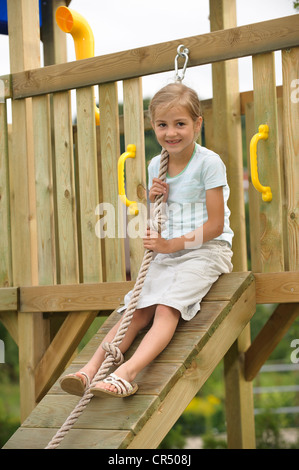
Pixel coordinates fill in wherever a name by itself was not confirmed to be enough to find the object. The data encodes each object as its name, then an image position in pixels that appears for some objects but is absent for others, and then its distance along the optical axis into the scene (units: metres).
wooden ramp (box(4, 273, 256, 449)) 4.26
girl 4.78
